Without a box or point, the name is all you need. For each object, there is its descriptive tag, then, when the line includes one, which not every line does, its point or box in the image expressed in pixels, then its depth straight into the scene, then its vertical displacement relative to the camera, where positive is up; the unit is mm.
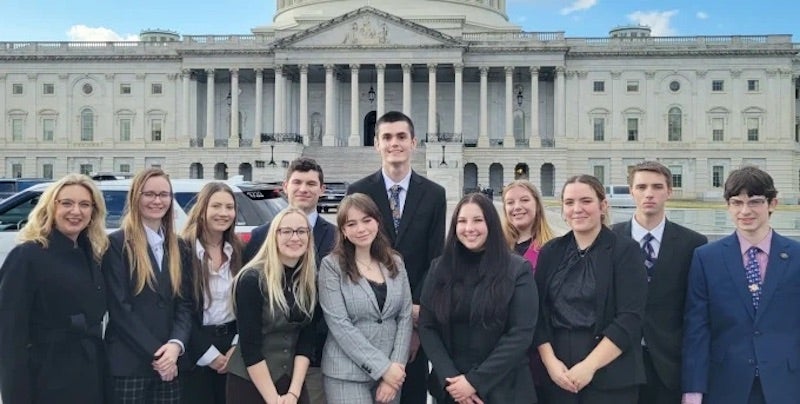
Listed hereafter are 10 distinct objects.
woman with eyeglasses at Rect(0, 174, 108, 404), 5824 -873
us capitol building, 68625 +9207
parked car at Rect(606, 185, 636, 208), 43281 -29
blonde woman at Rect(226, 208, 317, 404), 6137 -1001
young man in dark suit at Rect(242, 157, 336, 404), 7289 -30
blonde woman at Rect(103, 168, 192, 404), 6453 -1045
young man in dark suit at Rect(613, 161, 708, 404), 6738 -757
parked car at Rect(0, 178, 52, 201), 36750 +630
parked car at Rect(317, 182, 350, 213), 40088 +3
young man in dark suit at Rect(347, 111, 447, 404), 7547 -33
